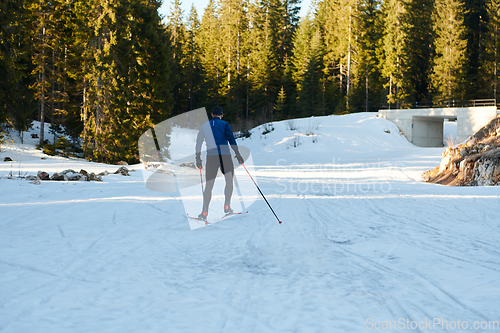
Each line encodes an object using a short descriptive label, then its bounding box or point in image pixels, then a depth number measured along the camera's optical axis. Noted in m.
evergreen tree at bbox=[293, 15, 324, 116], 46.78
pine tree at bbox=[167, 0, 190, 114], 51.72
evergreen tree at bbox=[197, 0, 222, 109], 52.28
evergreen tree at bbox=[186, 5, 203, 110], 55.06
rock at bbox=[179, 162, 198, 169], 18.18
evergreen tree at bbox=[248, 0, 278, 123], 49.12
